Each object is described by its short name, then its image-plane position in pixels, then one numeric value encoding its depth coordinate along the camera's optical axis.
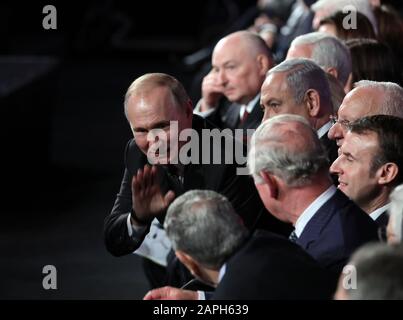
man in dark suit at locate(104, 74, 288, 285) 9.46
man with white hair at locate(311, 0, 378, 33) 14.28
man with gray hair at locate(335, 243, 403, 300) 5.56
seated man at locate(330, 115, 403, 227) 8.48
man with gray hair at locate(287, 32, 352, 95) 12.02
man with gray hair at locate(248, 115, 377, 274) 7.62
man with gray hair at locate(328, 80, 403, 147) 9.63
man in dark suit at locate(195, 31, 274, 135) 12.69
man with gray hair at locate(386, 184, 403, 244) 6.71
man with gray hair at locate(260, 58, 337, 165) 10.27
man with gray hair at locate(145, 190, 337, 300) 6.77
